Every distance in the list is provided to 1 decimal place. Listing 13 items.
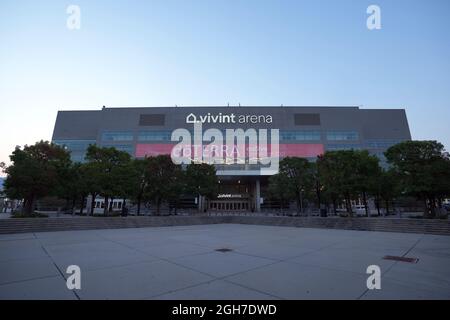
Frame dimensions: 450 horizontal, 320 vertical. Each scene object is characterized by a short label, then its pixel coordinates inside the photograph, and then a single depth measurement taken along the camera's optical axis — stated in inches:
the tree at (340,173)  1139.3
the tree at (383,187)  1268.6
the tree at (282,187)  1488.7
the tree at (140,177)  1376.7
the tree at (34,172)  874.8
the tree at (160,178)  1417.3
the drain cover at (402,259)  297.9
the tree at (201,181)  1540.4
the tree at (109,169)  1175.0
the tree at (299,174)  1469.0
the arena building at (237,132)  2517.2
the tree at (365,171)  1151.6
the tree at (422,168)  878.4
